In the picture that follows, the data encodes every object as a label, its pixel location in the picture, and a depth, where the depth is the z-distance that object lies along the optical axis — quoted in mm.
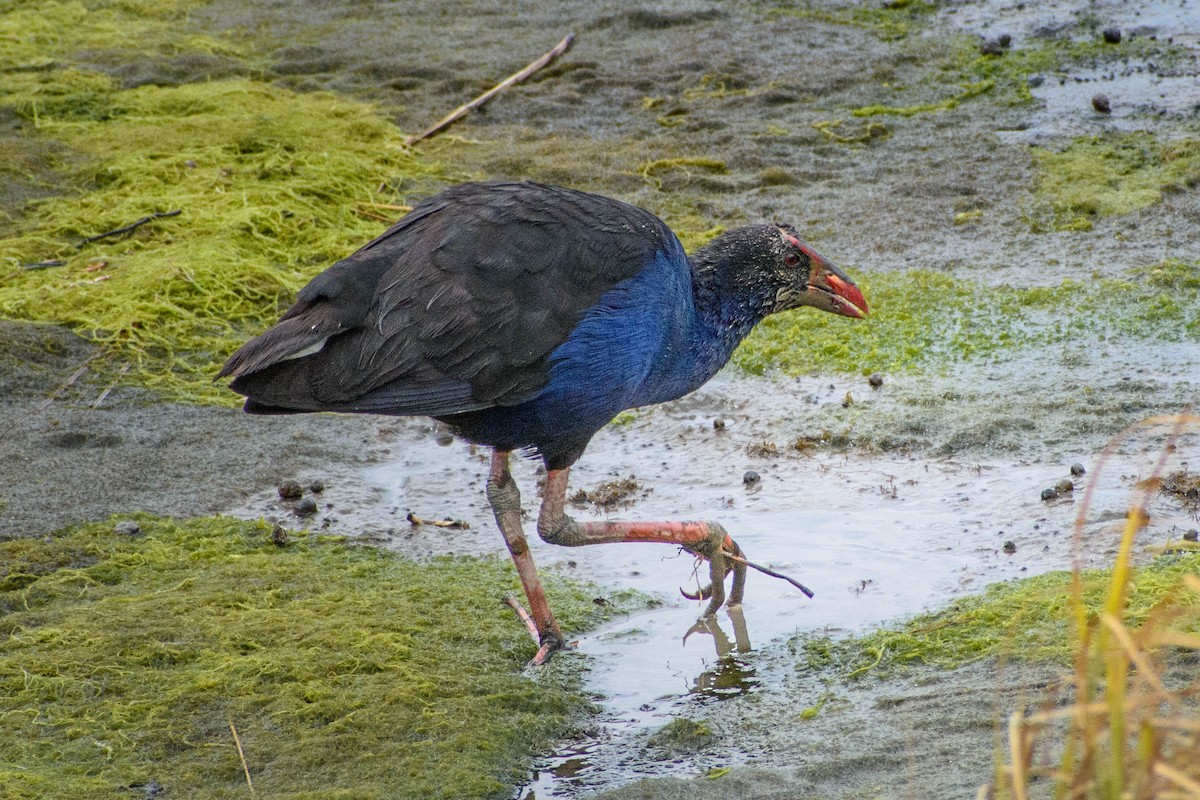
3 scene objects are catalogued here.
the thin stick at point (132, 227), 15721
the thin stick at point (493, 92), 18937
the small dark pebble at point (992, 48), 19984
